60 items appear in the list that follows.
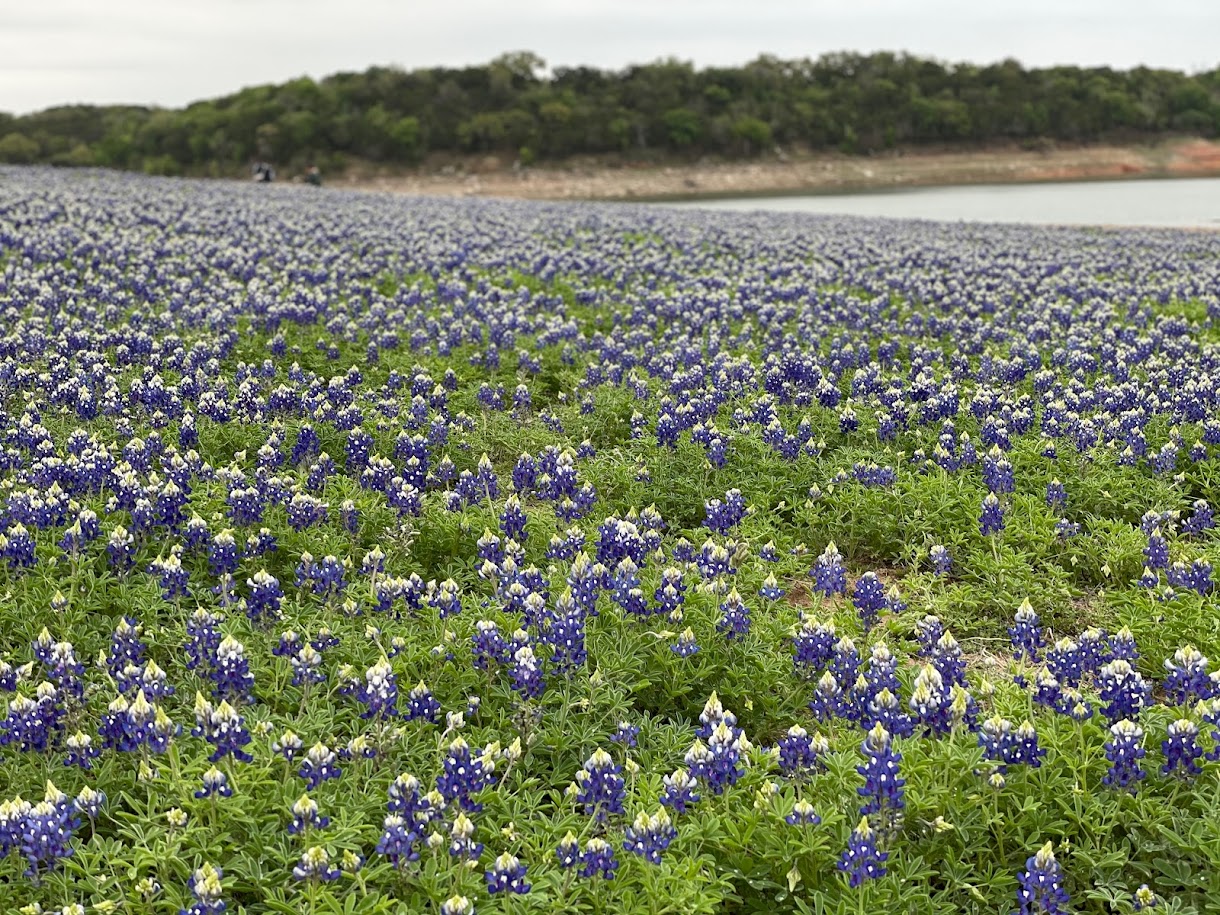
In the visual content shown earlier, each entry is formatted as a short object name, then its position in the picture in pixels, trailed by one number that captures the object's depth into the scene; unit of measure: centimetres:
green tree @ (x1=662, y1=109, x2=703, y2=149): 8300
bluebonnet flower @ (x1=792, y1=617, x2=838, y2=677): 459
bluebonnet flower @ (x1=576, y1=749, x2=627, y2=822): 365
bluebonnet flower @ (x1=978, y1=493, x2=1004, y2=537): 597
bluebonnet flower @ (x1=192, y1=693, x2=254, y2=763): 362
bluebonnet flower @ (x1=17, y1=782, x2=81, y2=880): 322
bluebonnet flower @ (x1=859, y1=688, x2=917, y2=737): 385
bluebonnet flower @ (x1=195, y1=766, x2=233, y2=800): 350
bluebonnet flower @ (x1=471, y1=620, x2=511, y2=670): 441
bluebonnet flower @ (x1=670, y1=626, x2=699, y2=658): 465
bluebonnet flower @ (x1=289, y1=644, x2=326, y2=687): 424
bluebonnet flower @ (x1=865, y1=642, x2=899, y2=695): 424
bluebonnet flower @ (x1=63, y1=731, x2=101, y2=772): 375
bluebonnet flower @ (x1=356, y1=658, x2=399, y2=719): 392
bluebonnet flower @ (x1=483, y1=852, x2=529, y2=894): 325
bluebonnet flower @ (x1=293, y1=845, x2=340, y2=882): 318
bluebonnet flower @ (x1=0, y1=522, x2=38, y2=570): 497
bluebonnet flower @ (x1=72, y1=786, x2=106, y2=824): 348
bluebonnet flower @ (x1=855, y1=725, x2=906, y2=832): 348
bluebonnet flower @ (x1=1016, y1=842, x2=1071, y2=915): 326
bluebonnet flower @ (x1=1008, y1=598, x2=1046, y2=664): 444
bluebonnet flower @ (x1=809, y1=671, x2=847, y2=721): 414
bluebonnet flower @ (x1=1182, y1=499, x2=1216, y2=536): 632
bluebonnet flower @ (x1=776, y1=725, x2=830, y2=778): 381
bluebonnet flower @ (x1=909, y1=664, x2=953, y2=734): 381
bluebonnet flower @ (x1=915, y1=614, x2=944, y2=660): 459
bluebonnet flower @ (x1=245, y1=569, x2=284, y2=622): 468
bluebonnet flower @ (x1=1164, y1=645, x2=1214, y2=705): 402
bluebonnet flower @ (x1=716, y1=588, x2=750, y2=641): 484
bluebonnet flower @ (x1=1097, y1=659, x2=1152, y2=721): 392
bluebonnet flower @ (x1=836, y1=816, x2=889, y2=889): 332
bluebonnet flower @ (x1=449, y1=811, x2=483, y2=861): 330
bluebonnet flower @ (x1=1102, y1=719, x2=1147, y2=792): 366
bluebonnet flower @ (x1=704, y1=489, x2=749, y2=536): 592
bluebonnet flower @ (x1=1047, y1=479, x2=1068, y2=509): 667
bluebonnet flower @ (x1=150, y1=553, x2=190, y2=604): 478
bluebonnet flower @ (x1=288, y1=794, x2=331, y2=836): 333
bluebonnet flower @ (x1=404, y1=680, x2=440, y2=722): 415
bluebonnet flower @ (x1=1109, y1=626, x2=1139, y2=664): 427
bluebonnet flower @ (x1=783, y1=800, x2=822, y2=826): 349
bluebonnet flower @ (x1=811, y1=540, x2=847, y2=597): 523
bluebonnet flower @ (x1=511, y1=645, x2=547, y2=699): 420
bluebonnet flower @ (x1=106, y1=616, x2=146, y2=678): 428
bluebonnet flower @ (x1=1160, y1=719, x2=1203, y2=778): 369
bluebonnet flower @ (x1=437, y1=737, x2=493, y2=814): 356
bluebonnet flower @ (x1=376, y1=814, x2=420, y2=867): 329
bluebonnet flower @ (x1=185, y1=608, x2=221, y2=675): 434
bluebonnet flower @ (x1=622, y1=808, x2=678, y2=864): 336
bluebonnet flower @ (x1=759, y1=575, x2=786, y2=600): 510
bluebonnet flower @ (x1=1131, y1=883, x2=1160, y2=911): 327
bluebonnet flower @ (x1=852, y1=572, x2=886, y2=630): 499
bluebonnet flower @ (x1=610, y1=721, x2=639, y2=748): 415
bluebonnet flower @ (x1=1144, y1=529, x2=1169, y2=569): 568
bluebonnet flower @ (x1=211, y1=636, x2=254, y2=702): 398
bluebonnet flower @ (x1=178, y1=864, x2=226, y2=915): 308
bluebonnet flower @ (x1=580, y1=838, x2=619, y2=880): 332
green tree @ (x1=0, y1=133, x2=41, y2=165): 7174
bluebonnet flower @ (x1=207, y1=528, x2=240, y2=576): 503
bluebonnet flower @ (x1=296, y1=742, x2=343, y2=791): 364
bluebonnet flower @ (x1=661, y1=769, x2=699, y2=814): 359
